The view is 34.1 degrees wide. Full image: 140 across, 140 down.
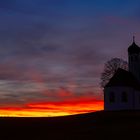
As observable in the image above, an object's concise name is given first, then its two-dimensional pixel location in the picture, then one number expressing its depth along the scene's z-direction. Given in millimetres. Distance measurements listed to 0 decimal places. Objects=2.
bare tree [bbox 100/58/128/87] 42289
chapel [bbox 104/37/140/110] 37261
